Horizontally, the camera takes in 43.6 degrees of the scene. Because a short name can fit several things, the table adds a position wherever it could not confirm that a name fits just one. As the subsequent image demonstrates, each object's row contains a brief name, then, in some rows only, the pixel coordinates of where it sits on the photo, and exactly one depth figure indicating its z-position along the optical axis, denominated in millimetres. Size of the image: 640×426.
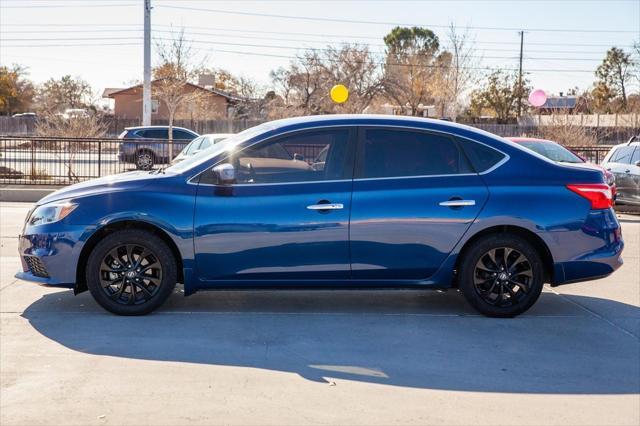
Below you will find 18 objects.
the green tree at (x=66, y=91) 75906
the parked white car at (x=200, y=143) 18572
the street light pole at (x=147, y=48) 30219
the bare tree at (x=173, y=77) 45062
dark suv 19891
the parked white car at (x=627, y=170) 15680
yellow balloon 23344
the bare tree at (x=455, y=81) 50969
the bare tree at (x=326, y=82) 53906
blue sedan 6723
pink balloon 30828
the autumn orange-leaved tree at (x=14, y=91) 75438
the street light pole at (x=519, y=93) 61750
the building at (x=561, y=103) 35688
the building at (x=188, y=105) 57219
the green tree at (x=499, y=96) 61031
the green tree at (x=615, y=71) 64875
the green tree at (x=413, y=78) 57375
